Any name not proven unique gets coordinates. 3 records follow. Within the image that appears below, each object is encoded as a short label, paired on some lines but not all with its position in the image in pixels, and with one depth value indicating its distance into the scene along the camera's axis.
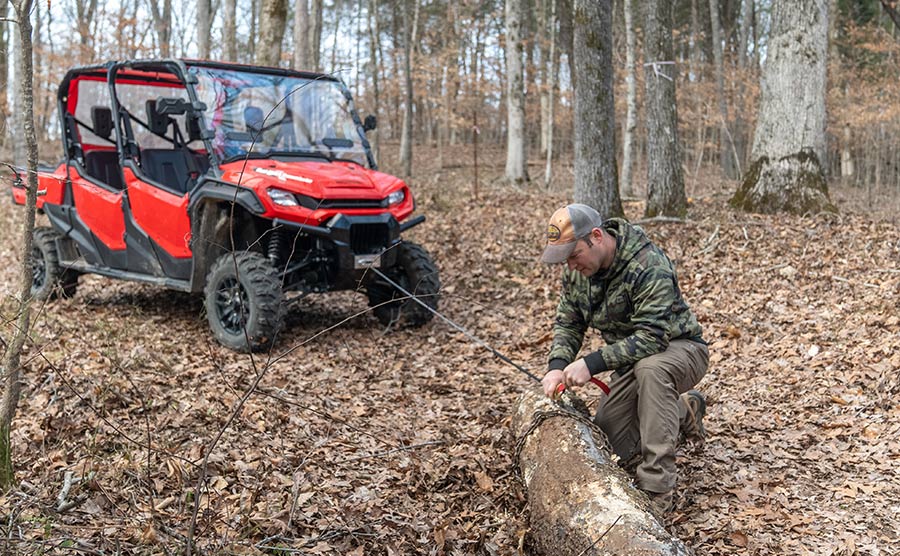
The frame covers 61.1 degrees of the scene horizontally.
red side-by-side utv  6.44
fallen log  3.19
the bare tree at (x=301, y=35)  13.13
